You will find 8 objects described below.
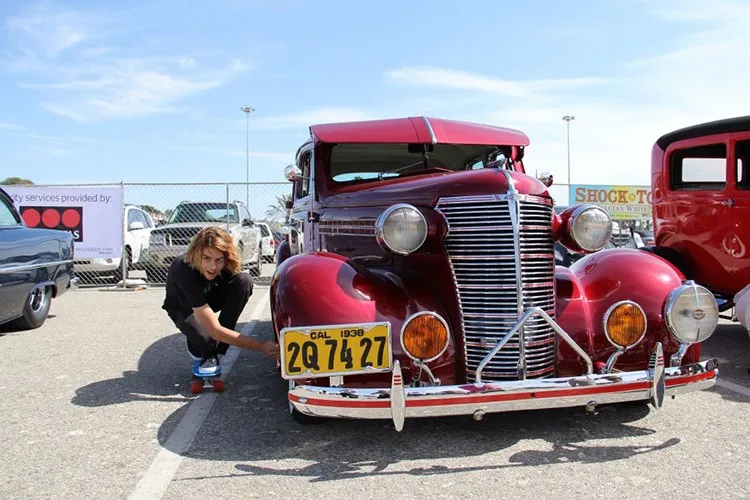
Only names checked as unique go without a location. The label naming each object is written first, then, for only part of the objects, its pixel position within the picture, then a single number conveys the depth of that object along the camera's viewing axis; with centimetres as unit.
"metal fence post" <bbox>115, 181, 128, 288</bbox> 1059
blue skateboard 413
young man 380
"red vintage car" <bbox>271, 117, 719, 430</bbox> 281
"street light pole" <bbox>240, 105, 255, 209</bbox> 1191
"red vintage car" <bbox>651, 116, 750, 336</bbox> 568
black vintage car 595
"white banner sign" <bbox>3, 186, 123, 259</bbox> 1038
